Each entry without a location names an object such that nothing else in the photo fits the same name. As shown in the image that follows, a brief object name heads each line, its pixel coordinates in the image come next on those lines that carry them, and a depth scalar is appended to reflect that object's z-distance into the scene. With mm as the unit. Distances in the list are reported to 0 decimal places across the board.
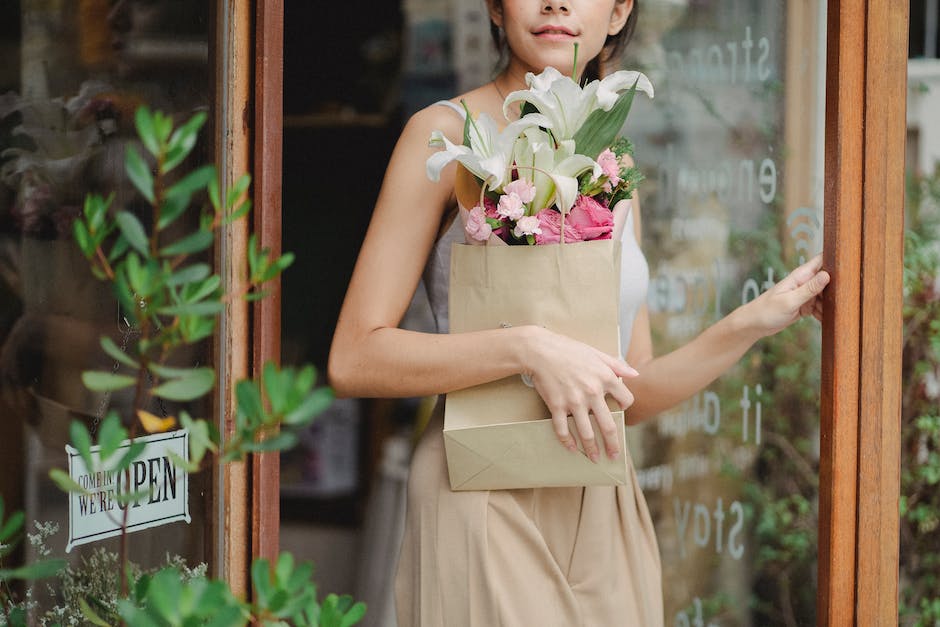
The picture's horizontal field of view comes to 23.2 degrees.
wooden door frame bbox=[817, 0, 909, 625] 2406
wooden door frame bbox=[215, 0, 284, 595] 2316
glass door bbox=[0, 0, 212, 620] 2290
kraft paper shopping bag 2198
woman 2220
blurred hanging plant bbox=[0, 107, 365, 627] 1763
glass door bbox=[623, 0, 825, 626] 2862
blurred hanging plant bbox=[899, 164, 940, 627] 2740
